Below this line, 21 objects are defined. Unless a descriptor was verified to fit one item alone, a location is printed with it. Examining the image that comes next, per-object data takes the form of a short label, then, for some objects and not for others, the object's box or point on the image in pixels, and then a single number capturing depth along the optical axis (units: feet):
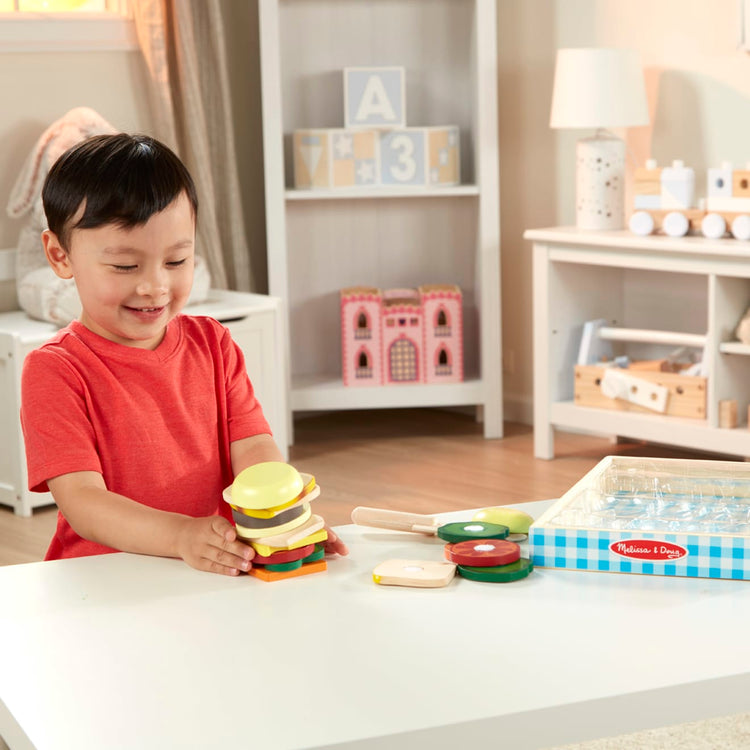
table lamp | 22.36
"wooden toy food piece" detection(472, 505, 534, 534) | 11.41
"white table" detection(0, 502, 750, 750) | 7.64
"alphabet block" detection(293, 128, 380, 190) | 23.83
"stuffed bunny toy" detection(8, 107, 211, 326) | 22.36
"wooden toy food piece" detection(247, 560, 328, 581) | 10.51
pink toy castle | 23.90
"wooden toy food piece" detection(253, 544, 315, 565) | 10.55
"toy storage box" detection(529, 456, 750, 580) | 10.22
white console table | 21.77
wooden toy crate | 22.16
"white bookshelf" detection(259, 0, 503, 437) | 23.72
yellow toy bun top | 10.56
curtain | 23.54
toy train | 22.03
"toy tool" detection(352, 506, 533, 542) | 11.21
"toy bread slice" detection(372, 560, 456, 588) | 10.19
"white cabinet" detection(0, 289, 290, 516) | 21.52
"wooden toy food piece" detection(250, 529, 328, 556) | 10.56
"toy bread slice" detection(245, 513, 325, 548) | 10.57
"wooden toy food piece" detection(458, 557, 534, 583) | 10.24
